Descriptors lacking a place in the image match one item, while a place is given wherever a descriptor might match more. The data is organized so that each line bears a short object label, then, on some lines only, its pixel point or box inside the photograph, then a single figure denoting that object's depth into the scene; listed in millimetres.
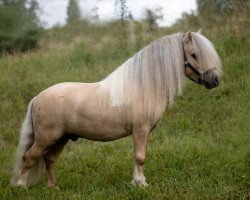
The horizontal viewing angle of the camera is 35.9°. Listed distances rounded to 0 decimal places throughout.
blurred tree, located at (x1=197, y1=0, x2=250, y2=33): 9914
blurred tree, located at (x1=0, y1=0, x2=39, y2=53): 15047
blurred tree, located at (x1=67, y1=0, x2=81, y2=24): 37672
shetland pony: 4531
